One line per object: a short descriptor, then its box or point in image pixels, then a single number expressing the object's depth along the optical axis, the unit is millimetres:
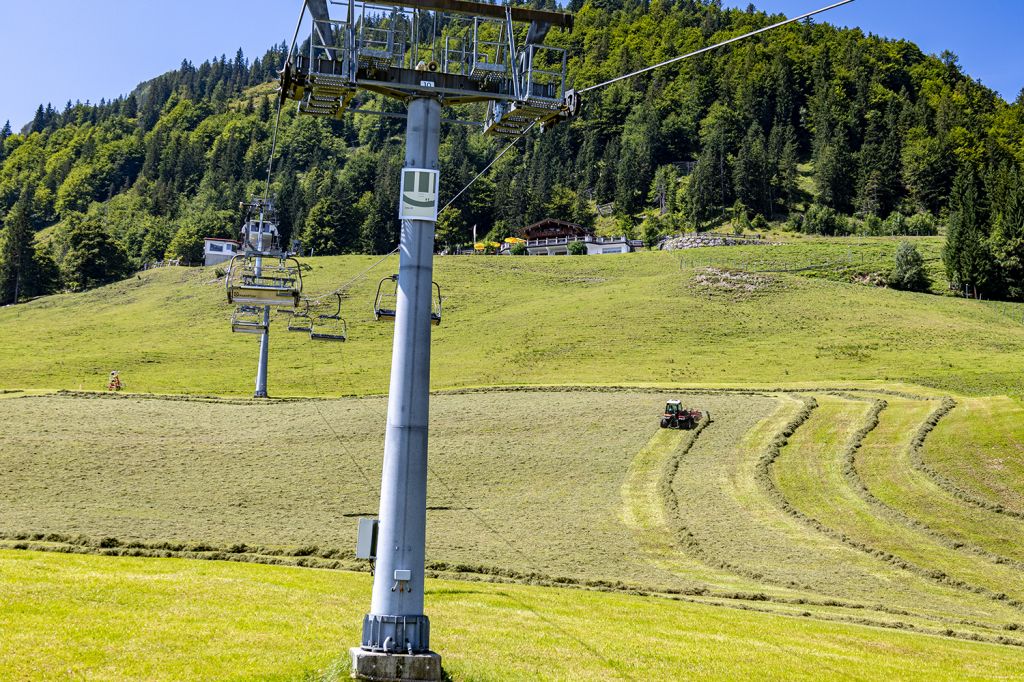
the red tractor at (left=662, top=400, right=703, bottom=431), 61281
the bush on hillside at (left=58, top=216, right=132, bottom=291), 169250
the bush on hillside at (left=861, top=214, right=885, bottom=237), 190250
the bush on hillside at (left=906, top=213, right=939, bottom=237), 188325
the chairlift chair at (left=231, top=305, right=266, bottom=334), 68875
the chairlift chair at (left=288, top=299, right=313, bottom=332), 116331
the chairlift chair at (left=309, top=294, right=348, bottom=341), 107188
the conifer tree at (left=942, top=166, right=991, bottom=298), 126500
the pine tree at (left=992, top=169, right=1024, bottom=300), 128125
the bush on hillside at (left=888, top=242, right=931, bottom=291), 129625
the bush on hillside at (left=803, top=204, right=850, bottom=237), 194750
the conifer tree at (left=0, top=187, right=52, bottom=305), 169000
